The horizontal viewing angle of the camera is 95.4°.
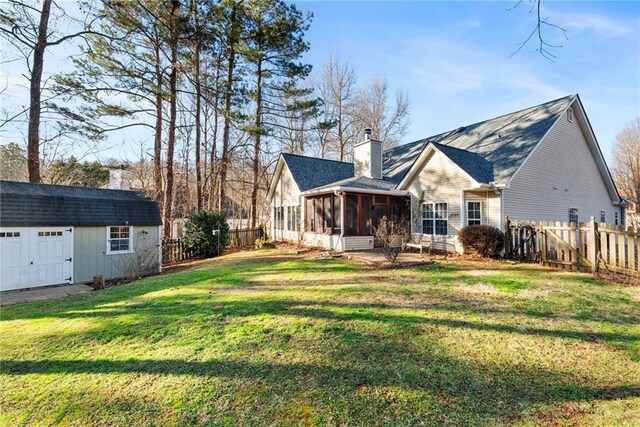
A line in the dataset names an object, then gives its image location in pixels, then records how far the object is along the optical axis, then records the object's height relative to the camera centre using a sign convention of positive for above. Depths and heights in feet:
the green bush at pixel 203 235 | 53.06 -2.12
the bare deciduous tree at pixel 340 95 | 95.91 +42.25
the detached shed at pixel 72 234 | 32.65 -1.22
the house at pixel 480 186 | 39.06 +5.09
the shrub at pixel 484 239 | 34.32 -2.36
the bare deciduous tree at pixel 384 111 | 98.89 +37.80
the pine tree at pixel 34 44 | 35.32 +23.12
